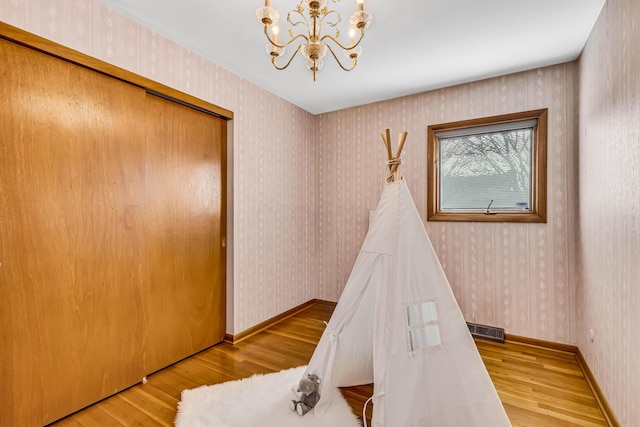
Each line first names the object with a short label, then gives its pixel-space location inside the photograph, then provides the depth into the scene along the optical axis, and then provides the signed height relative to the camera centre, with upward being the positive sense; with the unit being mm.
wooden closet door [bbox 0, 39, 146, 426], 1500 -138
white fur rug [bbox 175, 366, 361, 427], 1677 -1234
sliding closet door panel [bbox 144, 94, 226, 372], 2174 -153
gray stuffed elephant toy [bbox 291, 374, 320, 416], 1743 -1154
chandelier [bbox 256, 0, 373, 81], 1272 +883
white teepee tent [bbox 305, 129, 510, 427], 1487 -683
